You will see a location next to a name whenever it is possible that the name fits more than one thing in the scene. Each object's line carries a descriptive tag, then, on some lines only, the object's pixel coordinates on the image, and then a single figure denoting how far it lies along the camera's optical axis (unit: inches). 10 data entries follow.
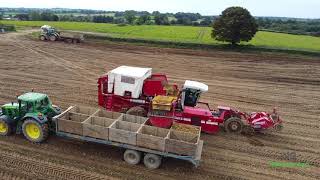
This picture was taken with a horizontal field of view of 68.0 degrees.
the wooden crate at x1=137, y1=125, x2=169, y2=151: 336.3
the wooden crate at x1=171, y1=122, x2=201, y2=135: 375.1
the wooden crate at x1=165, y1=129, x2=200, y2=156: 328.9
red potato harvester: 427.9
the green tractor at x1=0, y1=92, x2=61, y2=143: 380.3
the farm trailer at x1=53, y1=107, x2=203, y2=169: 335.1
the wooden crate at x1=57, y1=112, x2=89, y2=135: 360.7
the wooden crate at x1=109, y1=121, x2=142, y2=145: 344.6
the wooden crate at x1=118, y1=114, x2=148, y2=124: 384.0
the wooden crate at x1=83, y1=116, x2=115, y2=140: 352.8
